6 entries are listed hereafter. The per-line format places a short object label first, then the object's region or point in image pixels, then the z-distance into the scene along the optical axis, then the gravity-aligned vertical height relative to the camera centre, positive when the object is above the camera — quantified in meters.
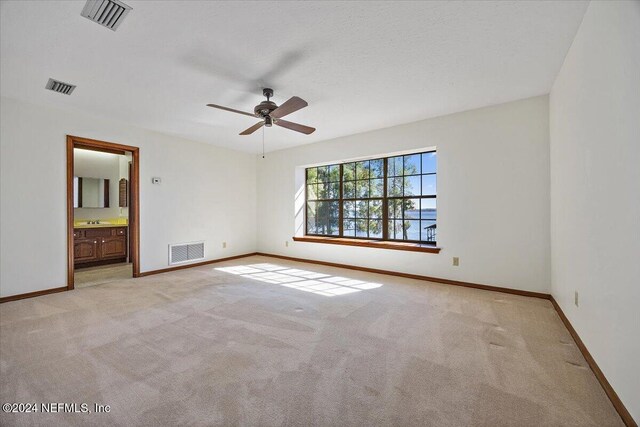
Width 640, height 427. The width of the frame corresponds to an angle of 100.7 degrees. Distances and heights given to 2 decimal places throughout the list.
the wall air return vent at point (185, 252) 4.96 -0.76
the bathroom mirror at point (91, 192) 5.76 +0.48
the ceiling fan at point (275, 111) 2.61 +1.09
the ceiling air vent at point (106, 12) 1.80 +1.43
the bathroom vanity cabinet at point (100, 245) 5.18 -0.65
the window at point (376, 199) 4.45 +0.27
